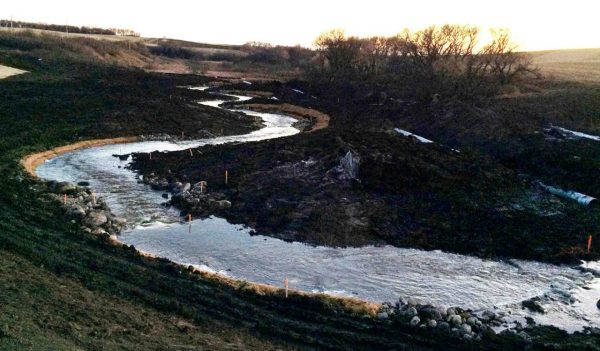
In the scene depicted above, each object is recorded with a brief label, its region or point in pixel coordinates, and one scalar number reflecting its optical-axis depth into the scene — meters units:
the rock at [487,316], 13.51
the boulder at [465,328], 12.34
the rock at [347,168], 24.02
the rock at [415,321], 12.70
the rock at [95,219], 18.62
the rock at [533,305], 14.29
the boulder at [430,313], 12.97
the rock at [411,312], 13.20
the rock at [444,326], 12.53
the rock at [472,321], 12.80
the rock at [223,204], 21.84
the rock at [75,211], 19.20
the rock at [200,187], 23.75
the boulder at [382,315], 13.07
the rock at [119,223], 19.26
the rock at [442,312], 13.00
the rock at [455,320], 12.70
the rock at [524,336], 12.27
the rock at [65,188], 22.09
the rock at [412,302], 13.69
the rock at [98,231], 17.82
